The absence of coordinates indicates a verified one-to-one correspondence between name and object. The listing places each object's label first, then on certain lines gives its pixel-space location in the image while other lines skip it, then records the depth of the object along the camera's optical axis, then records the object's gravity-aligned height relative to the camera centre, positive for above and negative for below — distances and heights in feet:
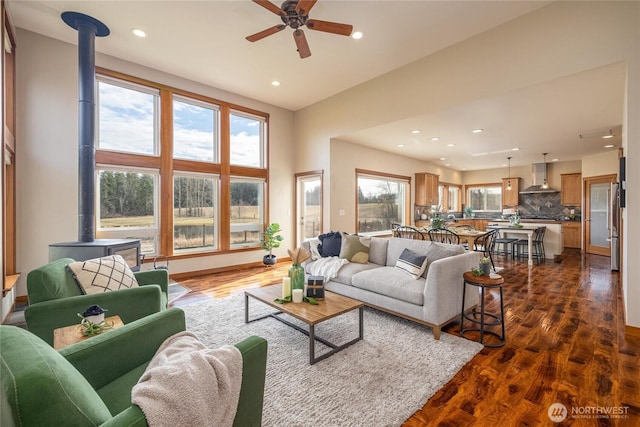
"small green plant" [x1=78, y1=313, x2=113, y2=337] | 5.35 -2.21
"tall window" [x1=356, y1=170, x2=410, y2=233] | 22.88 +1.08
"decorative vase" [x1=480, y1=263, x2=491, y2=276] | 9.25 -1.87
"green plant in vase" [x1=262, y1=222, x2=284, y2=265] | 20.40 -2.06
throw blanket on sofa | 12.48 -2.47
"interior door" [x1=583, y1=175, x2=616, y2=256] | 23.63 -0.19
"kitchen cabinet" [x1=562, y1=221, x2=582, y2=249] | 27.27 -2.13
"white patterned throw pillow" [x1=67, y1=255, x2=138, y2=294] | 7.37 -1.69
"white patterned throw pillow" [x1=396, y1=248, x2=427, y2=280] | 10.72 -2.00
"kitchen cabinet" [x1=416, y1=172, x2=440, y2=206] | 27.48 +2.31
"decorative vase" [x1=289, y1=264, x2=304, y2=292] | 9.33 -2.11
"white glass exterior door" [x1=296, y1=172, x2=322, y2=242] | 21.29 +0.51
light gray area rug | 5.95 -4.13
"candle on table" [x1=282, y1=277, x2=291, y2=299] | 9.30 -2.49
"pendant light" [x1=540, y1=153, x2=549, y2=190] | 29.19 +3.02
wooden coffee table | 7.77 -2.89
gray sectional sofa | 9.13 -2.62
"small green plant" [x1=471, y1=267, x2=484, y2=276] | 9.23 -1.96
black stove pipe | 11.85 +3.88
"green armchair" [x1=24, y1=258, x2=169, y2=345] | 6.09 -2.08
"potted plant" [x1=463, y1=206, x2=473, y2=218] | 35.88 +0.01
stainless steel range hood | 29.63 +3.58
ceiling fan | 9.29 +6.68
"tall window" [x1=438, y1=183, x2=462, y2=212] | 34.47 +1.90
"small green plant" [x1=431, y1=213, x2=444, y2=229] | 19.86 -0.77
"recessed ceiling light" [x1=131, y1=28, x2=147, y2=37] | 12.48 +8.09
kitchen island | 22.31 -2.01
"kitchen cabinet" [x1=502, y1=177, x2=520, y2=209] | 32.37 +2.29
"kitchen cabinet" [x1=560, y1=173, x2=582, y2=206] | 28.53 +2.35
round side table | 8.73 -2.98
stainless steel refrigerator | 17.60 -1.70
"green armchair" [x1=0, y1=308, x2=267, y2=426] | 2.40 -1.98
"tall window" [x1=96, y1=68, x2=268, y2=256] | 15.20 +2.72
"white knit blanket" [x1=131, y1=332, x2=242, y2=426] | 2.97 -1.98
